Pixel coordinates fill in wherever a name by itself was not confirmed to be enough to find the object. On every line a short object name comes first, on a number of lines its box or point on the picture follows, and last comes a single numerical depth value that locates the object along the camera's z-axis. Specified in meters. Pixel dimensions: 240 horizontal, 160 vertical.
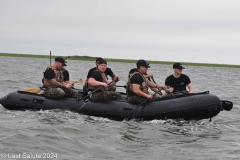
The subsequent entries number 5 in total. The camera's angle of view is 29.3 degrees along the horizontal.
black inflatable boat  11.66
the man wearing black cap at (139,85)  11.80
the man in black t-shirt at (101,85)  12.37
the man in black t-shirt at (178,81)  12.64
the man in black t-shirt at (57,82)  12.89
